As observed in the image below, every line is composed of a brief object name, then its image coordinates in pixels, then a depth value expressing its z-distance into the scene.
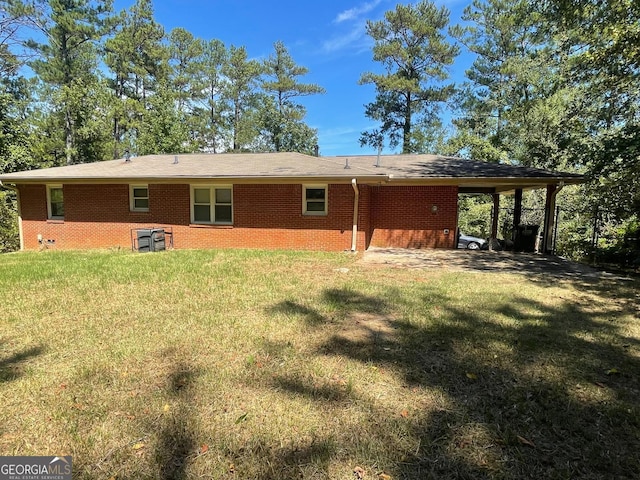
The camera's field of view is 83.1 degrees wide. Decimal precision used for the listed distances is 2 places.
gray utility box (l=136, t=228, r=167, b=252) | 10.84
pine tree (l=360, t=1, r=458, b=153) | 24.69
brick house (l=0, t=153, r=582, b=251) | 10.64
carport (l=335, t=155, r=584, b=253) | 10.46
